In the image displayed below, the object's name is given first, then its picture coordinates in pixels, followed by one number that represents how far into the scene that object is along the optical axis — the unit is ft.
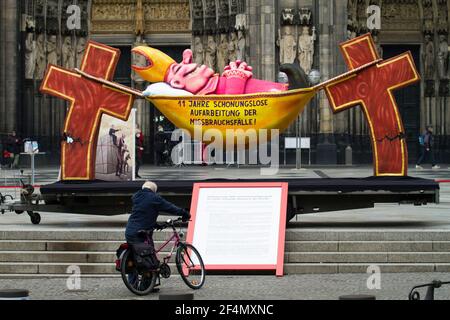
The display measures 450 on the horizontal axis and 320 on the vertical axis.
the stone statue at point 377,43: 155.96
